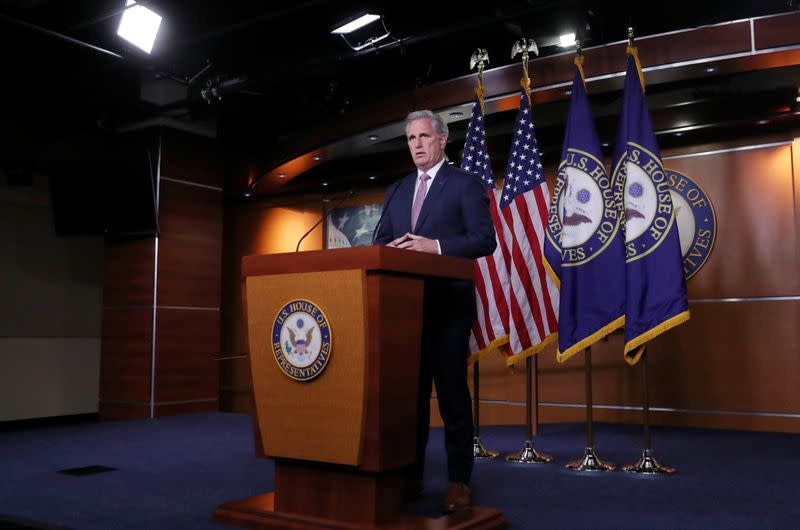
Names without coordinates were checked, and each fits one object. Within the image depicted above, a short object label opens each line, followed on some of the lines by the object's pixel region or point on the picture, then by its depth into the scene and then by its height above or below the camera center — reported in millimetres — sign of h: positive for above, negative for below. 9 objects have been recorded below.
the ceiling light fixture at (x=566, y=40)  5400 +2264
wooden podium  2207 -163
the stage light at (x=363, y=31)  5219 +2356
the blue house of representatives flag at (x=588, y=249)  3834 +450
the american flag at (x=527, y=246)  4207 +522
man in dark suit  2592 +291
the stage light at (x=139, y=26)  5207 +2363
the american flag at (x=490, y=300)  4293 +193
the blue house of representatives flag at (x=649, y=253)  3668 +408
